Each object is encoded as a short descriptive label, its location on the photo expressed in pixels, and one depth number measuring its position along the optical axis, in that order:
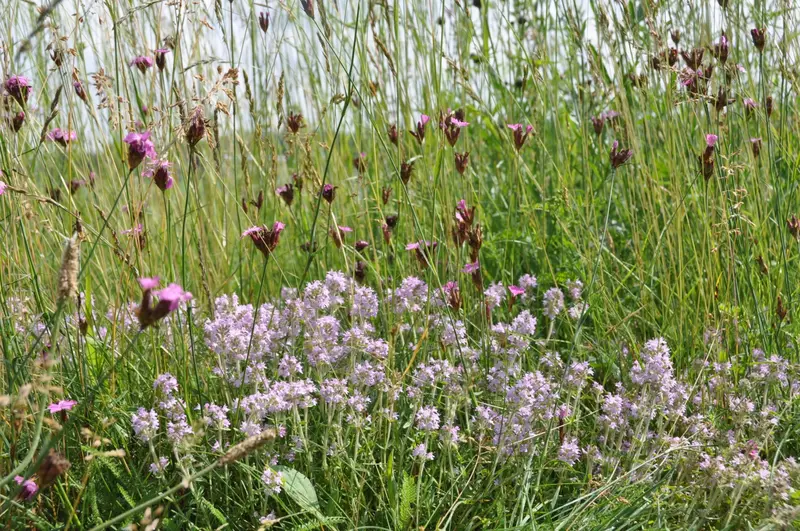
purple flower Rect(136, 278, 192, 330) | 0.71
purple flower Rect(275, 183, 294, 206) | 1.05
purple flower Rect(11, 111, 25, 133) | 0.97
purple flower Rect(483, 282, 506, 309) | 1.01
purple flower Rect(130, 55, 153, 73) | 1.08
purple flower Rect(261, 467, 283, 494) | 0.87
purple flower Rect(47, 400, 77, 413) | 0.85
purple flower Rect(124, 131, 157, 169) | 0.85
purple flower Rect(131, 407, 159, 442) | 0.87
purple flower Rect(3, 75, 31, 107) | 0.96
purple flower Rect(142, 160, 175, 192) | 0.88
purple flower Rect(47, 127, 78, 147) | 1.08
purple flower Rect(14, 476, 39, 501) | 0.82
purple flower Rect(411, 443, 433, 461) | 0.92
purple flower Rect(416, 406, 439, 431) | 0.92
